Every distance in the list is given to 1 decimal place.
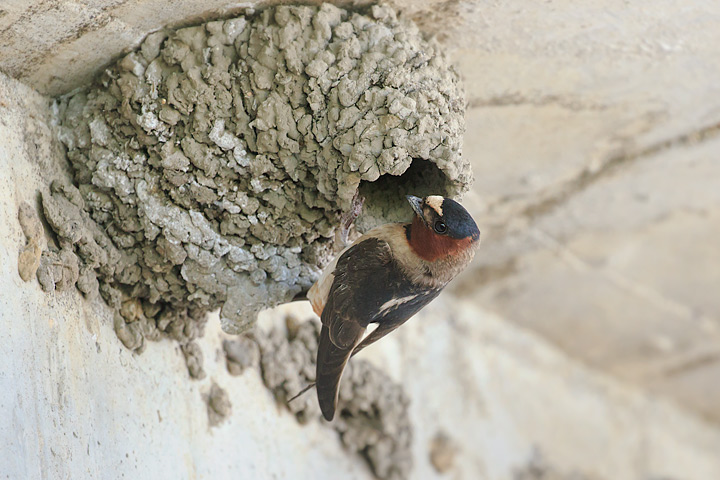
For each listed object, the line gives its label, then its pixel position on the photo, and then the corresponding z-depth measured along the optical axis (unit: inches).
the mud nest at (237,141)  235.1
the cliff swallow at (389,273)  233.5
